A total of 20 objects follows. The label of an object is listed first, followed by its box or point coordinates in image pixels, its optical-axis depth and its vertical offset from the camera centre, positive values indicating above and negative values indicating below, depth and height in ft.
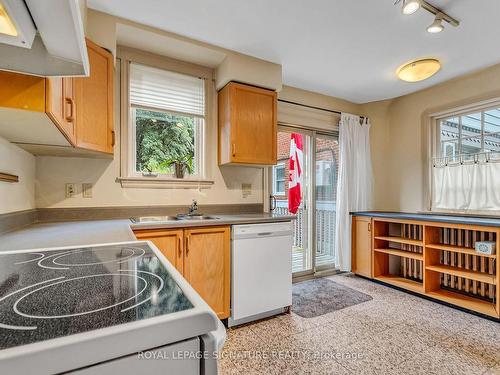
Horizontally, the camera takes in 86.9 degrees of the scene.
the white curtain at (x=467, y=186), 9.20 +0.27
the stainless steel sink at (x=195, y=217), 8.00 -0.75
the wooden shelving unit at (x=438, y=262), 8.55 -2.60
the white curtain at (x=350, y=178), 11.94 +0.72
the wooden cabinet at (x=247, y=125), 8.55 +2.30
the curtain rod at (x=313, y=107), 10.91 +3.81
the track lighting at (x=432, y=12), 5.89 +4.34
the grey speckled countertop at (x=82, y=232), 4.02 -0.75
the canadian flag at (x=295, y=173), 11.87 +0.91
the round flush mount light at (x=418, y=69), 8.39 +4.03
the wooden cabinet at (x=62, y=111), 3.26 +1.28
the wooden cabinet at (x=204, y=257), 6.68 -1.72
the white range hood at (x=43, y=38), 2.12 +1.46
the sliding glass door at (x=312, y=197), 11.75 -0.17
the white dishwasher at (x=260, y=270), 7.47 -2.29
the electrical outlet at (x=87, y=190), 7.25 +0.08
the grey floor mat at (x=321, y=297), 8.63 -3.79
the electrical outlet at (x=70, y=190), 7.03 +0.08
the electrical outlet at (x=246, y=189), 9.85 +0.15
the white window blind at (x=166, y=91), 8.24 +3.37
